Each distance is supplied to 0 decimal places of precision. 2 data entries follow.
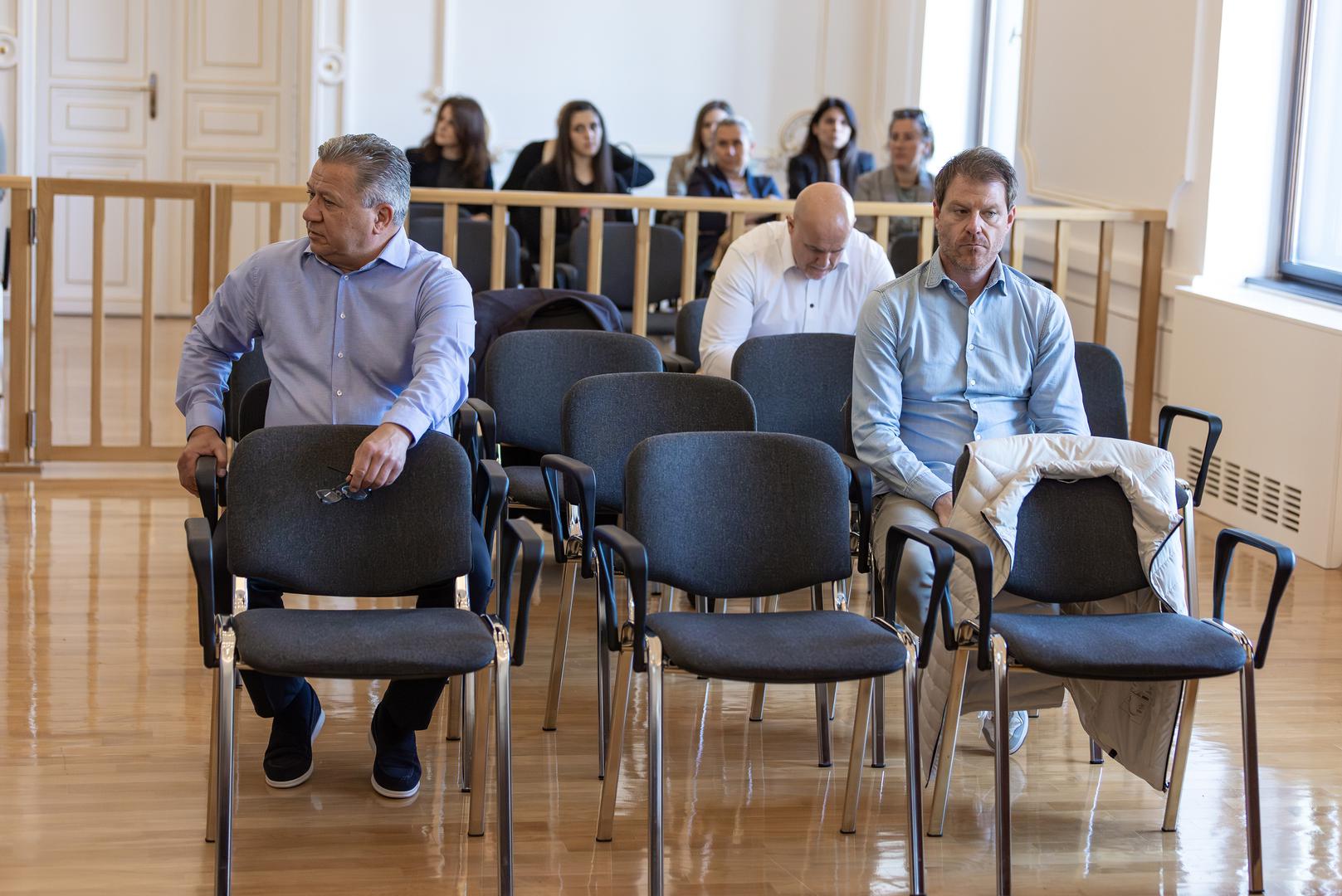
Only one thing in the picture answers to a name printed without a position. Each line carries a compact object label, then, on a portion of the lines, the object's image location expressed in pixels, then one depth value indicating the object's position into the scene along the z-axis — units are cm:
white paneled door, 909
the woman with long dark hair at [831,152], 737
